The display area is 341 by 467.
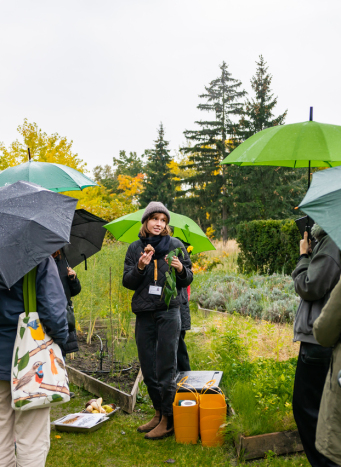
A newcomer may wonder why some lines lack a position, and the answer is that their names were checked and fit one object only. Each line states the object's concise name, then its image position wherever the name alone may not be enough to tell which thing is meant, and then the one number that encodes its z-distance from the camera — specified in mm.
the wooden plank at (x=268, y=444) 3145
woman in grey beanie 3523
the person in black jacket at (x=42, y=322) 2227
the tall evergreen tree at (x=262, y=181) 25484
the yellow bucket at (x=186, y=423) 3358
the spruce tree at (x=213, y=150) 31359
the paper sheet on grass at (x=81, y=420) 3723
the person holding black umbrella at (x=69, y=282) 3344
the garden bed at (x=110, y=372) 4348
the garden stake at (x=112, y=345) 4826
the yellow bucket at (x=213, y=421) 3305
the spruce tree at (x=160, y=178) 33938
